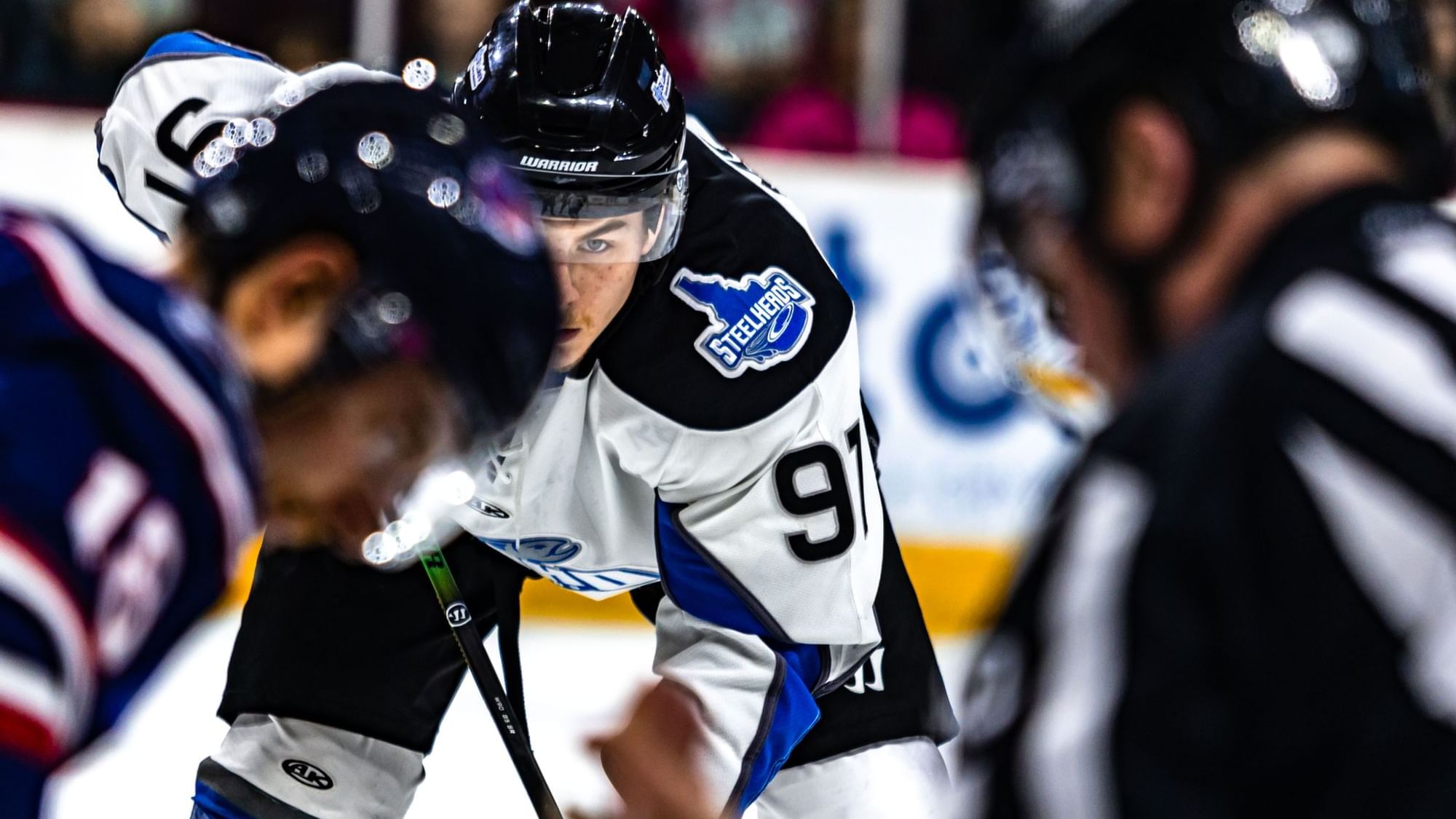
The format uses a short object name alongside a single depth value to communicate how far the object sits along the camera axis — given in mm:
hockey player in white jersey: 6562
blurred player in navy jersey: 5420
